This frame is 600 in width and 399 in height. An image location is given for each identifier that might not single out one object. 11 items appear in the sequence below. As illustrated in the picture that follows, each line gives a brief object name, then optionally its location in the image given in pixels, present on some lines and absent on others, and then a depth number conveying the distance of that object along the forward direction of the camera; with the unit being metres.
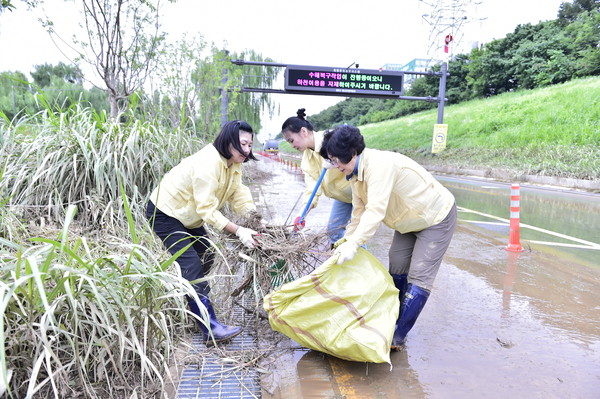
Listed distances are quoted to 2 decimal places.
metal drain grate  2.26
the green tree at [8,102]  18.54
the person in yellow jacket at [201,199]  2.75
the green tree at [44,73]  35.03
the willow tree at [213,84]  11.29
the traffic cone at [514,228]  5.57
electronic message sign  17.44
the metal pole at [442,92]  20.05
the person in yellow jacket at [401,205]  2.59
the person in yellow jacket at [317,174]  3.60
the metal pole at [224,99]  12.78
